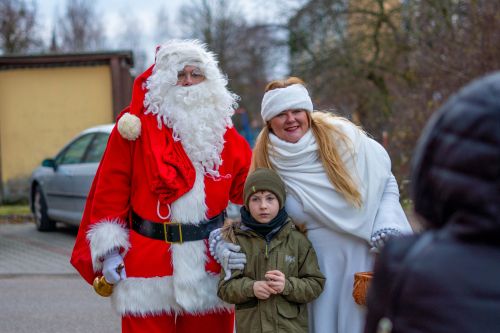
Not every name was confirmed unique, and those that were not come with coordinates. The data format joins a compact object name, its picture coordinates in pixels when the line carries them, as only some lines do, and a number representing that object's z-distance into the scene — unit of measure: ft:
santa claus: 11.11
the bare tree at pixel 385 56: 39.47
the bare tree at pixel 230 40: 103.50
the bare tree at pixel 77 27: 142.51
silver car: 30.96
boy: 10.37
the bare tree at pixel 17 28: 82.17
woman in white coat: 10.74
